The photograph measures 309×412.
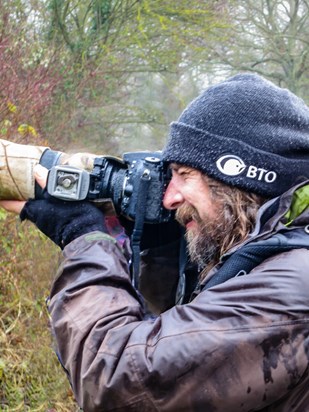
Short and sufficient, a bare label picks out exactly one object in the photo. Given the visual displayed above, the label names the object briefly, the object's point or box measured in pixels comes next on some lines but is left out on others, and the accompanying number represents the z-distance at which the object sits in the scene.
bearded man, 2.23
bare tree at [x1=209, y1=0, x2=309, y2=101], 13.19
